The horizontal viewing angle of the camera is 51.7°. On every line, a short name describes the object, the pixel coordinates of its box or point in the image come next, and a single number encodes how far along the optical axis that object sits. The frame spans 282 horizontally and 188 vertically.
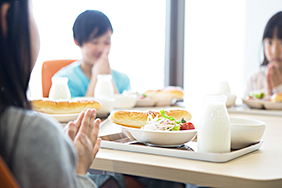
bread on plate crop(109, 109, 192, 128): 0.94
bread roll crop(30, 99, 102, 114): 1.26
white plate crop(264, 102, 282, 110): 1.75
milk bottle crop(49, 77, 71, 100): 1.57
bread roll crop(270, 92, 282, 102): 1.77
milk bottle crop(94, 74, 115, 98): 1.76
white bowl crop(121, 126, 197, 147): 0.82
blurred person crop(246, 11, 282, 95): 3.82
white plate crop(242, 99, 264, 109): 1.79
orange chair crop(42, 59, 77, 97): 2.42
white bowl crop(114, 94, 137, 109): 1.75
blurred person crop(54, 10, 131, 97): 2.92
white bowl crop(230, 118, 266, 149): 0.84
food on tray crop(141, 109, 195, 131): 0.86
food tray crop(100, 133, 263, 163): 0.74
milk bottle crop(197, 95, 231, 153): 0.77
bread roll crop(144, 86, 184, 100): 1.97
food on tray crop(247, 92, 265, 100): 1.89
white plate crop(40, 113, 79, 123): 1.24
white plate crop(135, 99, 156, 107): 1.91
